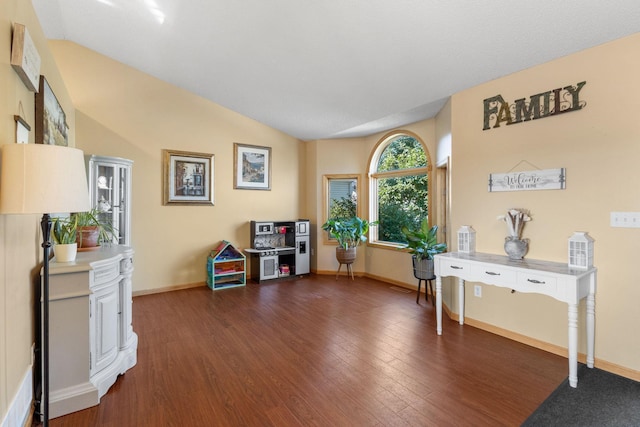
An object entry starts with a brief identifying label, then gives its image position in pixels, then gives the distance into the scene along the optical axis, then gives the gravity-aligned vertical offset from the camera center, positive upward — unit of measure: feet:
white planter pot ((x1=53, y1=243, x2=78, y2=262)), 6.48 -0.87
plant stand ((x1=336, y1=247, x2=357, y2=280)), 17.22 -2.43
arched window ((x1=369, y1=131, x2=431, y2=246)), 15.48 +1.48
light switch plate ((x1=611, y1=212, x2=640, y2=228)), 7.35 -0.16
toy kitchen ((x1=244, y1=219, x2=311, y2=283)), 16.97 -2.14
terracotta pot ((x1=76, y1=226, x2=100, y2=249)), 7.62 -0.63
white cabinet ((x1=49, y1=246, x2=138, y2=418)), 6.07 -2.51
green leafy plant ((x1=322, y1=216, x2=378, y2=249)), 17.19 -1.01
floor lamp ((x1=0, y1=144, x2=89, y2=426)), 4.24 +0.45
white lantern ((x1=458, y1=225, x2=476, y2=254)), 10.55 -0.93
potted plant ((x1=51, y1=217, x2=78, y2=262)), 6.49 -0.62
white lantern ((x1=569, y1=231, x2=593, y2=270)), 7.88 -0.99
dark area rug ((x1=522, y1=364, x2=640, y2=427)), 5.93 -4.03
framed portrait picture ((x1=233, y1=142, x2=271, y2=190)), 17.28 +2.60
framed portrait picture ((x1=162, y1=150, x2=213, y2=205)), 15.21 +1.76
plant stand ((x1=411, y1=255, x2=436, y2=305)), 12.43 -2.35
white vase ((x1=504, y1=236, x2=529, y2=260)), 9.04 -1.05
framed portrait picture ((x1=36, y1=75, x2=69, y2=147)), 7.27 +2.53
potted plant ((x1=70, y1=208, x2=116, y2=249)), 7.59 -0.46
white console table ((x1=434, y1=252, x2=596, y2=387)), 7.11 -1.76
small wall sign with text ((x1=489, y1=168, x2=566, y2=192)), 8.64 +0.97
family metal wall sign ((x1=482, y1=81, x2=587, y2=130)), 8.34 +3.15
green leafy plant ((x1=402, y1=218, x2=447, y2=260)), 12.25 -1.20
